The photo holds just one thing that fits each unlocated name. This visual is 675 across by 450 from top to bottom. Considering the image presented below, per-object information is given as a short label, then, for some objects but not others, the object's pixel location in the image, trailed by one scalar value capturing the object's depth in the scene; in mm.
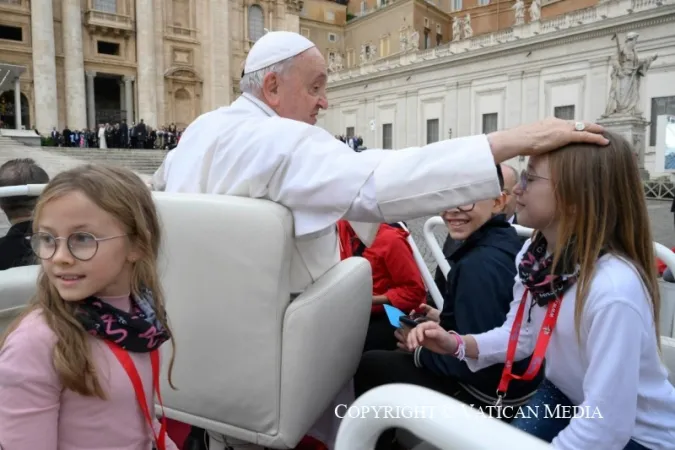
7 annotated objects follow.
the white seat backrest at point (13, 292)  1697
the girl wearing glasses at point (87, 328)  1012
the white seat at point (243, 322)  1438
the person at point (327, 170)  1439
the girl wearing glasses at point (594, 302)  1168
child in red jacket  2664
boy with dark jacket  1753
